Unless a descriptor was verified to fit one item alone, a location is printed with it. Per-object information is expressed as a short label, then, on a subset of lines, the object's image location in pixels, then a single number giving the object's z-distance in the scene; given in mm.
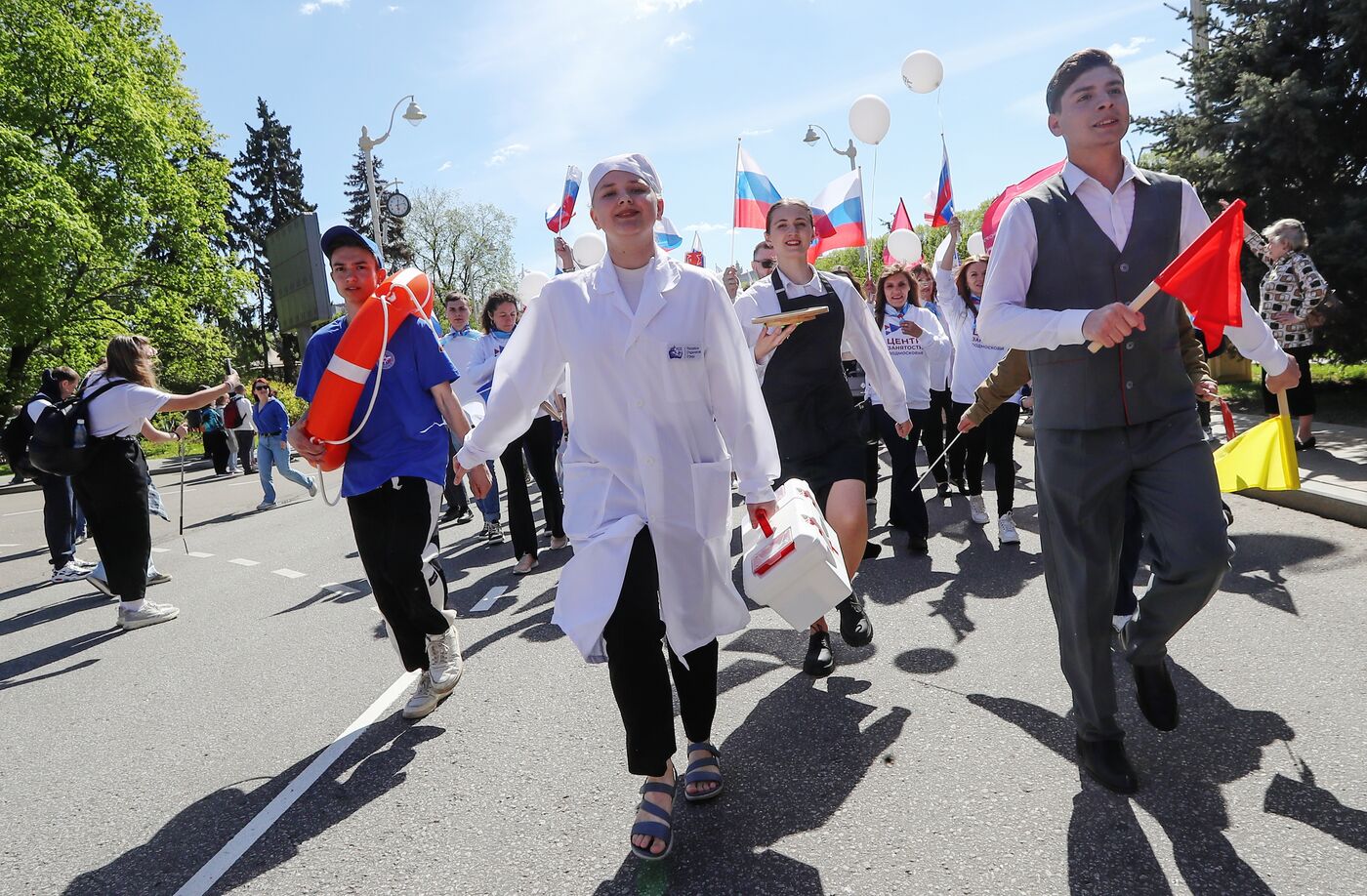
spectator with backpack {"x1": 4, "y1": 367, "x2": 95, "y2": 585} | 8672
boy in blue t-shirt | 4055
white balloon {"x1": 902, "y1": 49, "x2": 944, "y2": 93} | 10484
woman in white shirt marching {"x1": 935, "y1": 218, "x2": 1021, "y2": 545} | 6528
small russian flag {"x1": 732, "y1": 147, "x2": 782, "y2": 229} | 11391
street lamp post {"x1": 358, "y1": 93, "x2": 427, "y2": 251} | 19984
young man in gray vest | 2865
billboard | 25297
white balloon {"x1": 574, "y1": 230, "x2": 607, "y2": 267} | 13086
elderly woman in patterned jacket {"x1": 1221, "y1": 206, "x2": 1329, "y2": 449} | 7738
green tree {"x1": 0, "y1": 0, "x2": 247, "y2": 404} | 23672
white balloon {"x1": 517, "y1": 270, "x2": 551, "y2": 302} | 11141
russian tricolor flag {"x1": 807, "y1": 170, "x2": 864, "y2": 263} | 10648
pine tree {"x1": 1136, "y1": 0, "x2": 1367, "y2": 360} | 9844
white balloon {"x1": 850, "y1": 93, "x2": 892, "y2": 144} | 11164
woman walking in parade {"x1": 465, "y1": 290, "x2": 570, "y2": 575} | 7195
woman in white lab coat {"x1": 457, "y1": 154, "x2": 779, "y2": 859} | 2850
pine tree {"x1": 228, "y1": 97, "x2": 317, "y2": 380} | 57969
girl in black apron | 4238
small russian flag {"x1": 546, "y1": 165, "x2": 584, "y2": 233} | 11992
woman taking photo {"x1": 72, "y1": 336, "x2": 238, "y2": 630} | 6512
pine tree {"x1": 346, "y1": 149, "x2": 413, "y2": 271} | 57469
